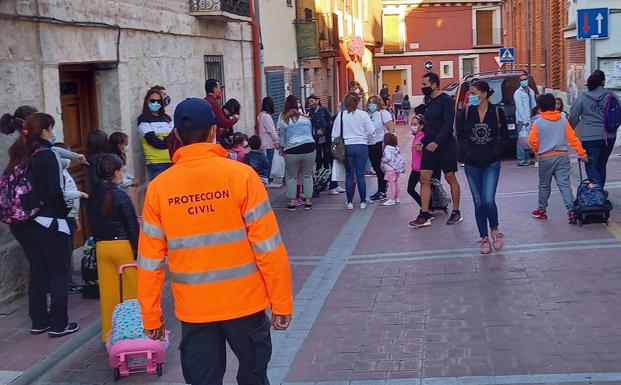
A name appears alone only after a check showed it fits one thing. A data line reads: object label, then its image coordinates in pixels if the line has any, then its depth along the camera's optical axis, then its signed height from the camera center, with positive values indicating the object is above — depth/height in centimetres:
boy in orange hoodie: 1014 -76
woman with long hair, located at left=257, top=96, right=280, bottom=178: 1497 -68
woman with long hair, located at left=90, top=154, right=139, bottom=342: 635 -104
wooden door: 977 -16
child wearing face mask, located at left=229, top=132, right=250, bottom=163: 1209 -76
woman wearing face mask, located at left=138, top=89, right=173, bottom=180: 1041 -41
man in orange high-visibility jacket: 405 -76
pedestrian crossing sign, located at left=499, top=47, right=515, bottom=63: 3011 +93
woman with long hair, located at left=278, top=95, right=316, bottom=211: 1258 -85
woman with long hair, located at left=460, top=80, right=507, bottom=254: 890 -71
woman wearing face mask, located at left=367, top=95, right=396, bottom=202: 1367 -75
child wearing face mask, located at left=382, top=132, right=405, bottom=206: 1291 -116
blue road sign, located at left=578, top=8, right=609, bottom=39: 1393 +88
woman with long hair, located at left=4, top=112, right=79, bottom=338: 668 -102
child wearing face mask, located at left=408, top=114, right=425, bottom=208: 1122 -86
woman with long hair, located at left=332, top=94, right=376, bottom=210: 1255 -67
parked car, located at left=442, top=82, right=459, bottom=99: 3842 -18
